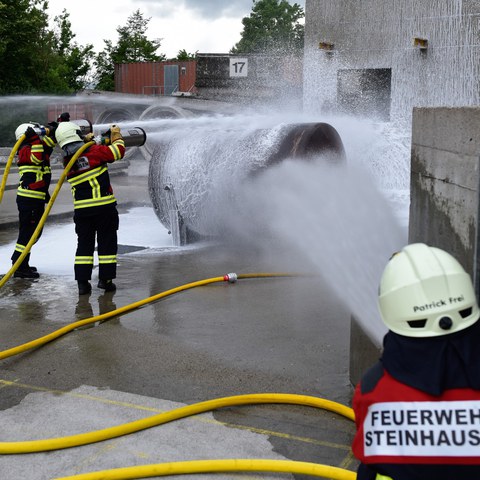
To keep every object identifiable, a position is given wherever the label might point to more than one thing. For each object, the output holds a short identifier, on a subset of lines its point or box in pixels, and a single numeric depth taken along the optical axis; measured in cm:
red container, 3186
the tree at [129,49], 4104
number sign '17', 2488
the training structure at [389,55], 1391
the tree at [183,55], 4911
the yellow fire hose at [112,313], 465
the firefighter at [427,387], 167
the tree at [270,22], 6356
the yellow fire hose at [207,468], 292
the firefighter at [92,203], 627
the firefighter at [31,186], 693
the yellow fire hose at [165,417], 330
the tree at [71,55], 3775
